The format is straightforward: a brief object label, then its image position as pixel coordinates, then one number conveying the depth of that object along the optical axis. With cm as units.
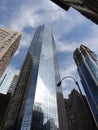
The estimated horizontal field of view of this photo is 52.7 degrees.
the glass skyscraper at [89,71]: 6699
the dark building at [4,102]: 5263
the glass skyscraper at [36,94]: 3945
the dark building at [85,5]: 756
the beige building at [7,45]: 4995
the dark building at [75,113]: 5136
